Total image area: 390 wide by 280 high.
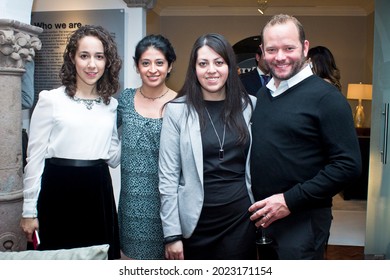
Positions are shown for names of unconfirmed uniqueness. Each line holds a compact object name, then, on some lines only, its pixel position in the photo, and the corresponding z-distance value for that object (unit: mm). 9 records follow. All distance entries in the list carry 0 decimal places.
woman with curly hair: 2088
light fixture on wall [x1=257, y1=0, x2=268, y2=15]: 6154
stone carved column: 2639
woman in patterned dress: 2152
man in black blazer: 3217
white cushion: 1422
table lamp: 6773
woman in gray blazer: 1913
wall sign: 4180
